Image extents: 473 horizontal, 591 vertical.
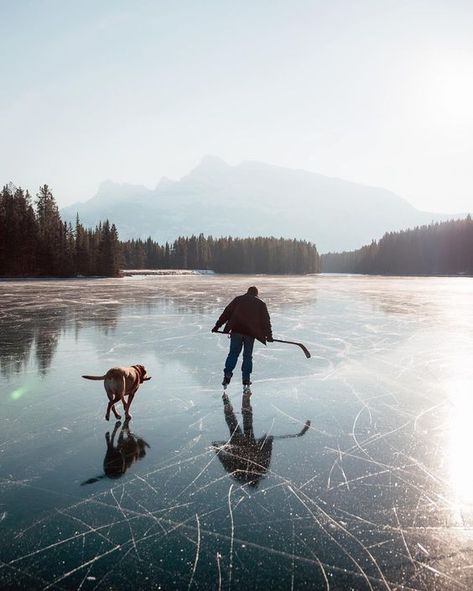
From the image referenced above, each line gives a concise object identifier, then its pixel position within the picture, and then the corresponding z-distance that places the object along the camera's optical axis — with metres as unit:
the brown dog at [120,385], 5.78
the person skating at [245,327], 8.05
